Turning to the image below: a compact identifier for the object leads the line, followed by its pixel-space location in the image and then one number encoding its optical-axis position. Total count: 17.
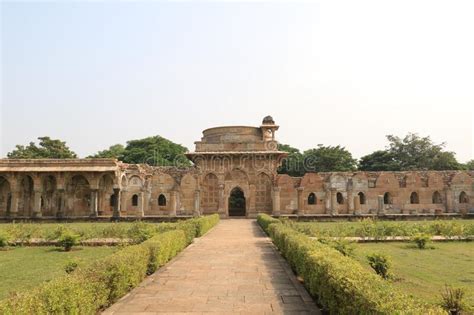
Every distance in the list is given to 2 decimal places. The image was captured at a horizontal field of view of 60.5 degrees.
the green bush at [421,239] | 13.18
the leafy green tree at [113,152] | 57.44
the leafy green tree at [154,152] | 53.03
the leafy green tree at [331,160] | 47.44
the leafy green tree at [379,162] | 46.03
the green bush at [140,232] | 12.02
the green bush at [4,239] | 13.80
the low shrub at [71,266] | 8.38
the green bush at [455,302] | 5.59
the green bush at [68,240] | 13.10
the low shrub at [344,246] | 9.98
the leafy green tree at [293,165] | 49.19
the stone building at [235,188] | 29.81
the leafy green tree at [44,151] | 47.34
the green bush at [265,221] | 17.53
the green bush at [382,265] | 8.44
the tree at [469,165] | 51.48
